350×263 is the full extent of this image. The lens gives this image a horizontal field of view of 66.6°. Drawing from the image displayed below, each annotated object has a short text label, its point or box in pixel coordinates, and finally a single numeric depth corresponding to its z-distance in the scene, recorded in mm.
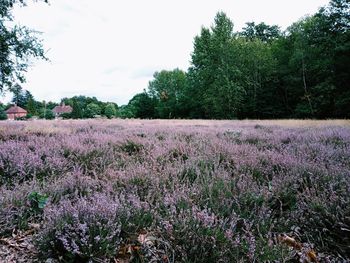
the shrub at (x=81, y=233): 1800
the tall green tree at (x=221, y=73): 35844
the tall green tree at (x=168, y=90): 51844
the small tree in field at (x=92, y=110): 88281
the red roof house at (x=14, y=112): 100125
